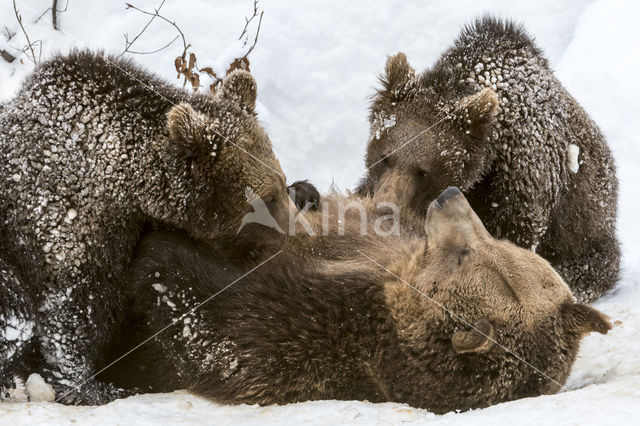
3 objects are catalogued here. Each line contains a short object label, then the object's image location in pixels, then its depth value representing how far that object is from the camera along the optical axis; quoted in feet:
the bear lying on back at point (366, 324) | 29.14
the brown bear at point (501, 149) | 39.01
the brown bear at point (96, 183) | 31.14
